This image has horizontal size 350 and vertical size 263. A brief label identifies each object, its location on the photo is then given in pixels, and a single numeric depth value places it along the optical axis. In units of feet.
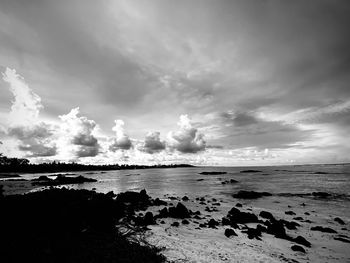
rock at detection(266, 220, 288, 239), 46.65
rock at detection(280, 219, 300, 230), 54.15
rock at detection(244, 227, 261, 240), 44.89
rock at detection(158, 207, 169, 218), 64.24
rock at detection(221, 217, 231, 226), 55.71
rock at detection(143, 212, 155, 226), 53.63
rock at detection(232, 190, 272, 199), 111.57
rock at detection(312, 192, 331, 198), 111.97
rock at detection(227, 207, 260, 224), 58.79
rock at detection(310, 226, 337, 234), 52.02
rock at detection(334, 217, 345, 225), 60.29
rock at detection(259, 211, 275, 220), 64.27
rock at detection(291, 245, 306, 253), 38.99
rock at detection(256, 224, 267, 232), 49.95
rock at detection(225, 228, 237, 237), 46.05
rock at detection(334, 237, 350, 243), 45.77
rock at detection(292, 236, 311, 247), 42.43
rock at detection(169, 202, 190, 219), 63.73
